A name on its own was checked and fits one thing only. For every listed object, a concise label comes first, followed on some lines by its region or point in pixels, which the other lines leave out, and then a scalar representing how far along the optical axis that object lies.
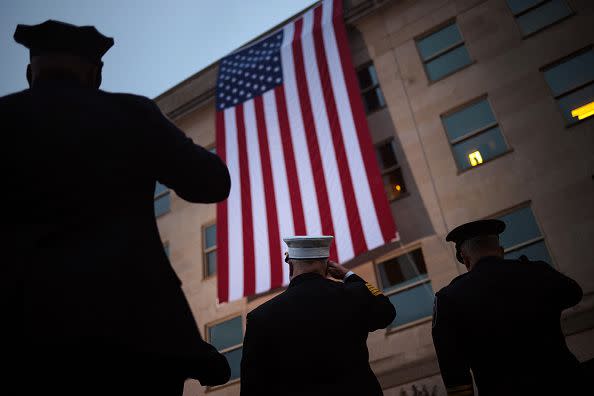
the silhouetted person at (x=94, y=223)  1.14
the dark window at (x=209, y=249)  13.27
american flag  9.37
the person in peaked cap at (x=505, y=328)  2.74
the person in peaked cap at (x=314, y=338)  2.61
